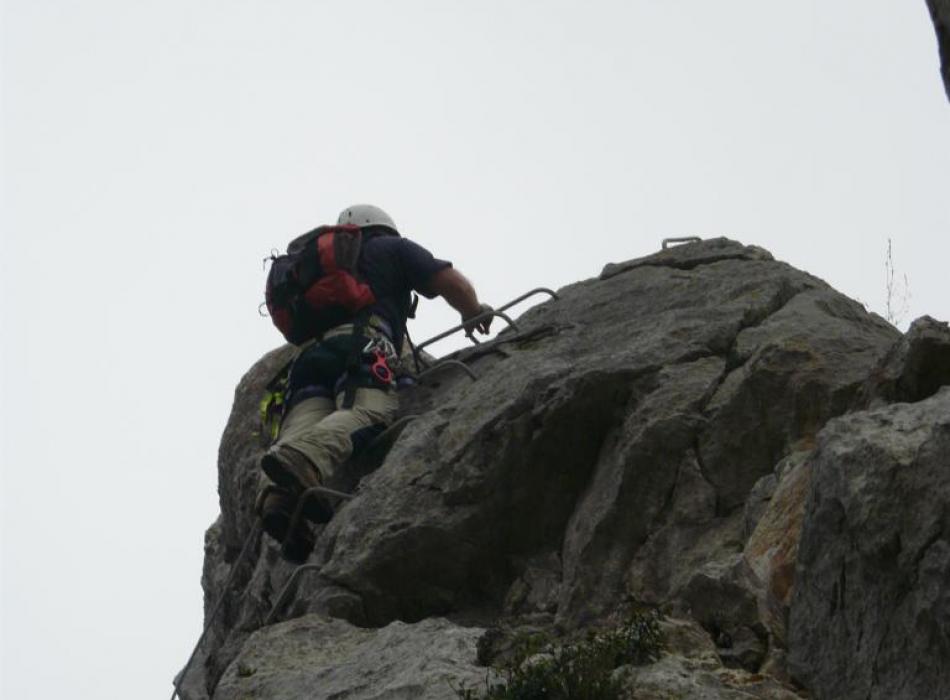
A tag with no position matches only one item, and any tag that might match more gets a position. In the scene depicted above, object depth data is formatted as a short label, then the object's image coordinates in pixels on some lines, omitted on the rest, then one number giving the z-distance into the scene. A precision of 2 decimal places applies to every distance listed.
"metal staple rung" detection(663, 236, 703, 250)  24.31
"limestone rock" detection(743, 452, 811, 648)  12.31
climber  20.22
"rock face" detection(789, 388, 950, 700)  10.23
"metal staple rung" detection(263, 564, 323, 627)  18.75
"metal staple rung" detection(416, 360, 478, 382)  22.30
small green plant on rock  10.78
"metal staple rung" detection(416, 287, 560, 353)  24.39
